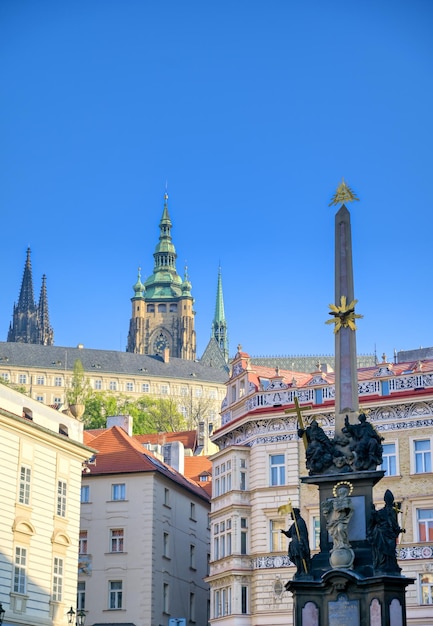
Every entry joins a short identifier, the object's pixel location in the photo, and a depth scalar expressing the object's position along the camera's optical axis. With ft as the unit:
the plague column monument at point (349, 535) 85.46
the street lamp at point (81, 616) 126.35
